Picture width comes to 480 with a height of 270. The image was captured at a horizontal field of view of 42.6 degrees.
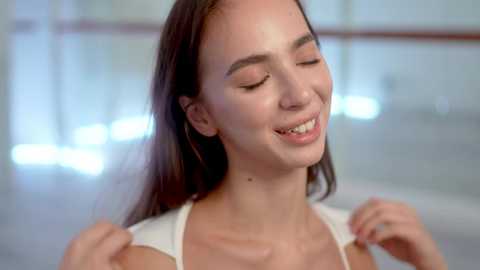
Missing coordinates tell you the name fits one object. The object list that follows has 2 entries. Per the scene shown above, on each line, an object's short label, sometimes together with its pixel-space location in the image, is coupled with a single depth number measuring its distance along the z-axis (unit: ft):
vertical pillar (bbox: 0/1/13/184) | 6.97
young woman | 2.82
